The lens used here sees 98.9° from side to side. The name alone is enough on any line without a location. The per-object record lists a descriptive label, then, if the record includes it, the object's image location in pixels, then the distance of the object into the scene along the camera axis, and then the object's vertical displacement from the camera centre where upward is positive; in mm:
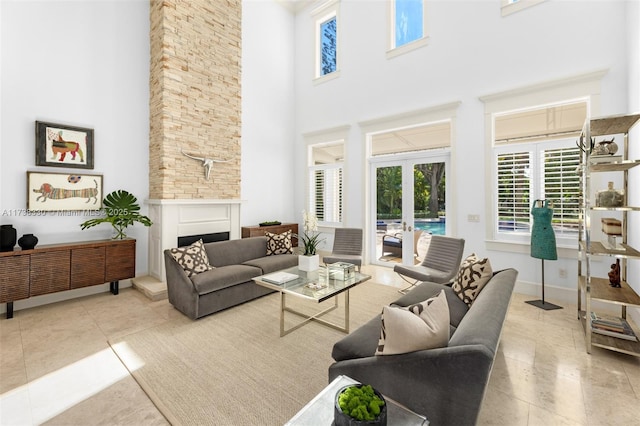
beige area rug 1940 -1361
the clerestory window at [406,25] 5324 +3804
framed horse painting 3939 +1004
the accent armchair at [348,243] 5305 -614
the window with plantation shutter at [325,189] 6750 +569
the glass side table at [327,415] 1223 -944
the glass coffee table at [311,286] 2885 -836
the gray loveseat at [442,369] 1279 -848
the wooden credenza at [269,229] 6086 -413
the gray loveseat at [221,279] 3369 -885
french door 5285 +128
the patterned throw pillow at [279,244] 5008 -591
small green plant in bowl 1050 -784
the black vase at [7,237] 3400 -315
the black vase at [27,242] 3512 -385
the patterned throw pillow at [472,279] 2668 -675
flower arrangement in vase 3643 -577
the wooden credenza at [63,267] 3350 -759
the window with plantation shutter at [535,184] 3971 +421
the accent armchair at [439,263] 3797 -773
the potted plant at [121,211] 4367 +15
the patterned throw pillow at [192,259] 3574 -630
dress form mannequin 3648 -352
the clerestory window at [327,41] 6656 +4370
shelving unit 2547 -358
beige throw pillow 1461 -641
